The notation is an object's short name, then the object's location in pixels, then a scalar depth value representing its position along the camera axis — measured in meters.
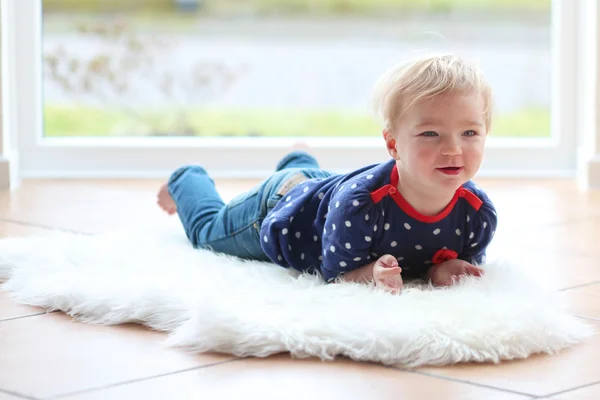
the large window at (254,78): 3.13
